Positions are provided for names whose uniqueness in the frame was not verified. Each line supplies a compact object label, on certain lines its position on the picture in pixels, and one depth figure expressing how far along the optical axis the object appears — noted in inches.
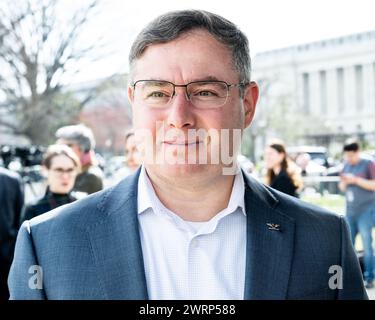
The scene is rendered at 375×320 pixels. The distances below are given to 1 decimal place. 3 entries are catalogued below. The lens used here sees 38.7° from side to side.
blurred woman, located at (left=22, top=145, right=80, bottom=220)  69.3
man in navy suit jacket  33.0
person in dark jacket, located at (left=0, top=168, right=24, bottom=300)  82.7
